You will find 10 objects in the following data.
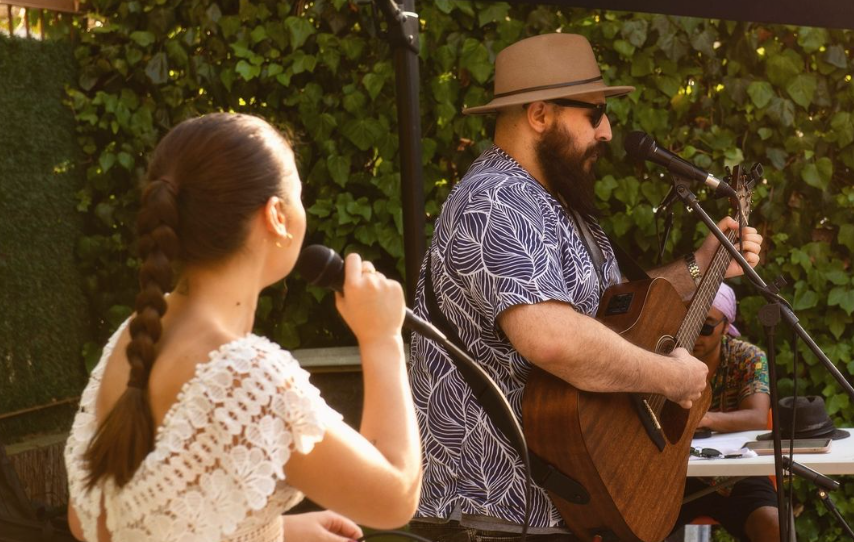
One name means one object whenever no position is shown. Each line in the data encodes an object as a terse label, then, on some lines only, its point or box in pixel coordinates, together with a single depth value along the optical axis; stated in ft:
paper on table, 20.67
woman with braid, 9.45
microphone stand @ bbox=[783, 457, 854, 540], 19.51
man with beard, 15.43
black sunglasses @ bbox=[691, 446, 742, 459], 20.42
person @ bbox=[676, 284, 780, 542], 25.71
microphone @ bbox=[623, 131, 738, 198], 18.25
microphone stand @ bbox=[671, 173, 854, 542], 17.83
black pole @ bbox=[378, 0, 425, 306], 21.06
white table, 19.66
